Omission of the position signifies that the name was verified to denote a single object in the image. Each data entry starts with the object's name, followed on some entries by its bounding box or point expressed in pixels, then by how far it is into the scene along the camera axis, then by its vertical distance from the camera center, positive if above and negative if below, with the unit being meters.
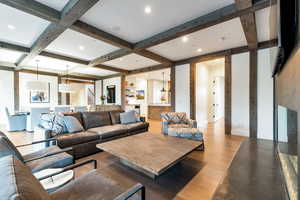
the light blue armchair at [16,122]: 5.17 -0.83
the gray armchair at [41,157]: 1.36 -0.76
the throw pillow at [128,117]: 4.22 -0.54
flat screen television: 0.87 +0.50
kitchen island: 7.55 -0.57
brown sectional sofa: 2.68 -0.74
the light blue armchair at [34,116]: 4.96 -0.59
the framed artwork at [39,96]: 7.39 +0.23
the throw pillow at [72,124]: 3.06 -0.56
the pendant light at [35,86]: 4.88 +0.53
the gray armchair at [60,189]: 0.60 -0.66
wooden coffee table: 1.71 -0.78
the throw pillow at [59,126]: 2.79 -0.55
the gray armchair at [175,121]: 3.72 -0.63
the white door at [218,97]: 7.62 +0.15
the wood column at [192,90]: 5.54 +0.39
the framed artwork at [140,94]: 9.39 +0.37
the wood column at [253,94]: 4.14 +0.16
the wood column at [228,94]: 4.61 +0.19
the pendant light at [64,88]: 5.75 +0.51
